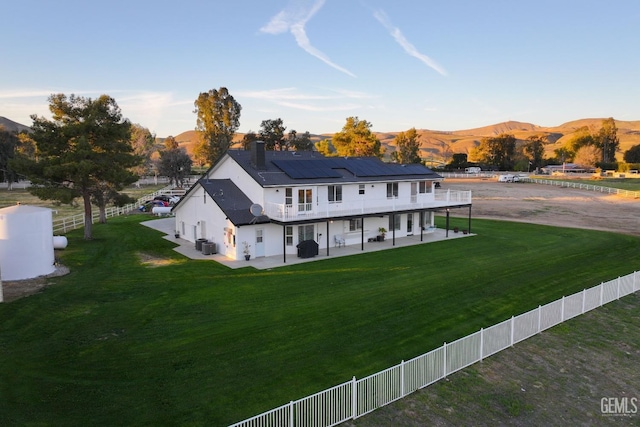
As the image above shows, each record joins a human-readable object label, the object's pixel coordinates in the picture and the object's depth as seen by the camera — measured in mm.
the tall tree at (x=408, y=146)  111375
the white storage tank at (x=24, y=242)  20984
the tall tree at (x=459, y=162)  122925
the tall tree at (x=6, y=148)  89031
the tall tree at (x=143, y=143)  89988
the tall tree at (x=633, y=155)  118188
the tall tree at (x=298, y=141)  90438
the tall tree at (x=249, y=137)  87275
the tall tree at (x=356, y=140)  85688
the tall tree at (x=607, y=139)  130750
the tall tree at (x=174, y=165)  75875
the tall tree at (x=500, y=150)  126069
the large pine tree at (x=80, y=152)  28922
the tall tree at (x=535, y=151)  122375
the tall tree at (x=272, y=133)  87644
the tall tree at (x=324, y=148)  95438
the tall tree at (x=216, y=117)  83000
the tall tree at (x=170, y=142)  127438
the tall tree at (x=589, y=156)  117062
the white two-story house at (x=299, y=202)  26875
